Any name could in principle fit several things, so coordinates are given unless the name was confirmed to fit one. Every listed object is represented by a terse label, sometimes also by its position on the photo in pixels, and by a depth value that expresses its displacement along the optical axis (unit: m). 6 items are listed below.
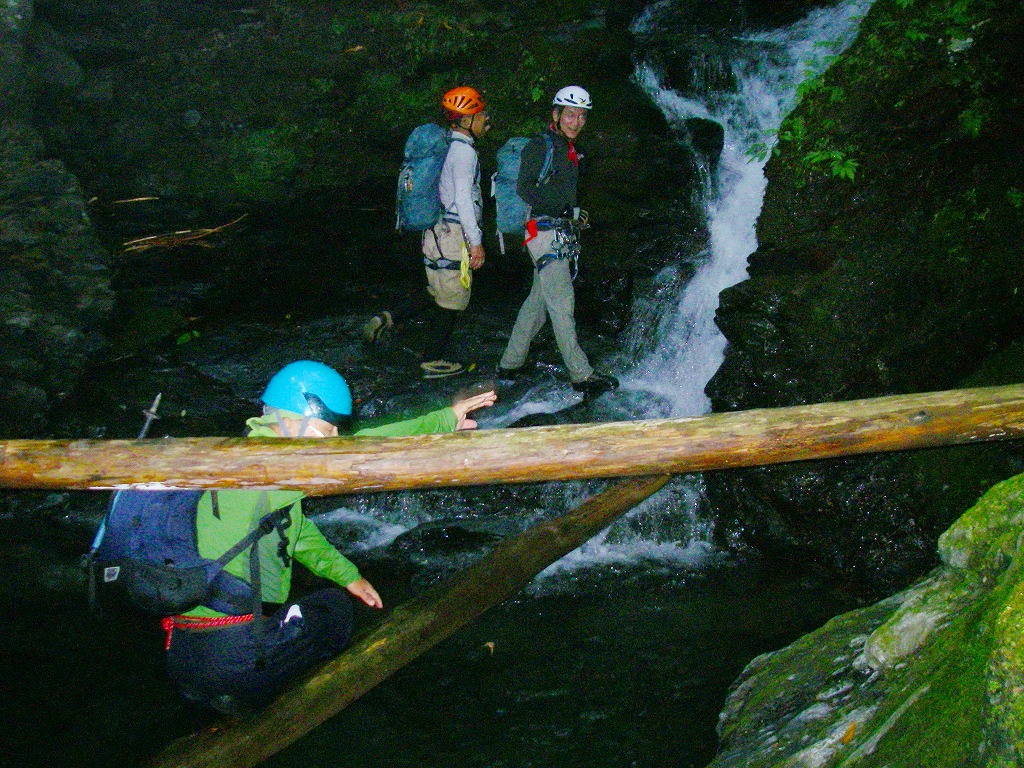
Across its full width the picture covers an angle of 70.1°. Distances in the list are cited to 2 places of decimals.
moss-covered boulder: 2.01
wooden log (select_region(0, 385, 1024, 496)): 3.64
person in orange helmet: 6.64
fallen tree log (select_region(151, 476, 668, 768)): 3.62
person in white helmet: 6.53
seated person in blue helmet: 3.63
